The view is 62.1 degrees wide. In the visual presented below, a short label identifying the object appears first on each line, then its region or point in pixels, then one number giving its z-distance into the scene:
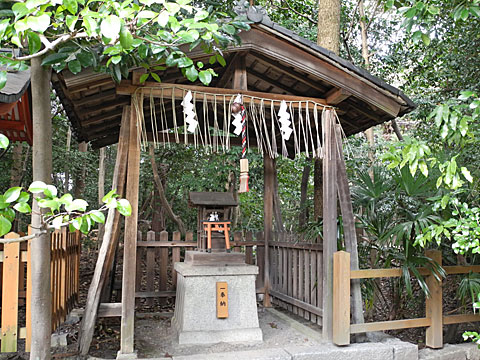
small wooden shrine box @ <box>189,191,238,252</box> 5.50
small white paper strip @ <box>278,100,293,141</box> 5.01
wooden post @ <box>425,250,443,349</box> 4.98
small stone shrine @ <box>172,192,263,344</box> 5.05
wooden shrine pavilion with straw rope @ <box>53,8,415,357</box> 4.52
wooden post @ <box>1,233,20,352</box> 3.95
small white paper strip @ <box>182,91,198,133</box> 4.56
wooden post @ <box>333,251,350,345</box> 4.62
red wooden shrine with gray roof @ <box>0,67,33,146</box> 3.80
